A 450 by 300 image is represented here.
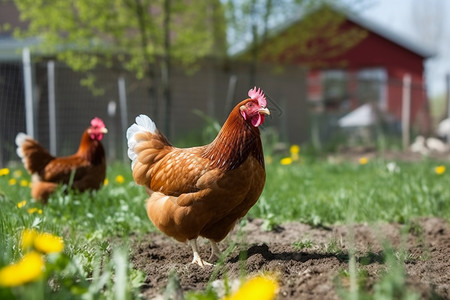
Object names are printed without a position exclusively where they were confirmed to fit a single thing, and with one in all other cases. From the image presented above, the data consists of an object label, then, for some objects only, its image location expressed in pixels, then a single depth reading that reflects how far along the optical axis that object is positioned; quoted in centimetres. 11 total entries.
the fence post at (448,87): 1306
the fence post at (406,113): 1286
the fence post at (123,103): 957
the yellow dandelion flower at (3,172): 424
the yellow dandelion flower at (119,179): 545
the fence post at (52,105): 850
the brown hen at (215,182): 281
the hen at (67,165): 480
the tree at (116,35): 1107
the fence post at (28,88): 786
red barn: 1713
